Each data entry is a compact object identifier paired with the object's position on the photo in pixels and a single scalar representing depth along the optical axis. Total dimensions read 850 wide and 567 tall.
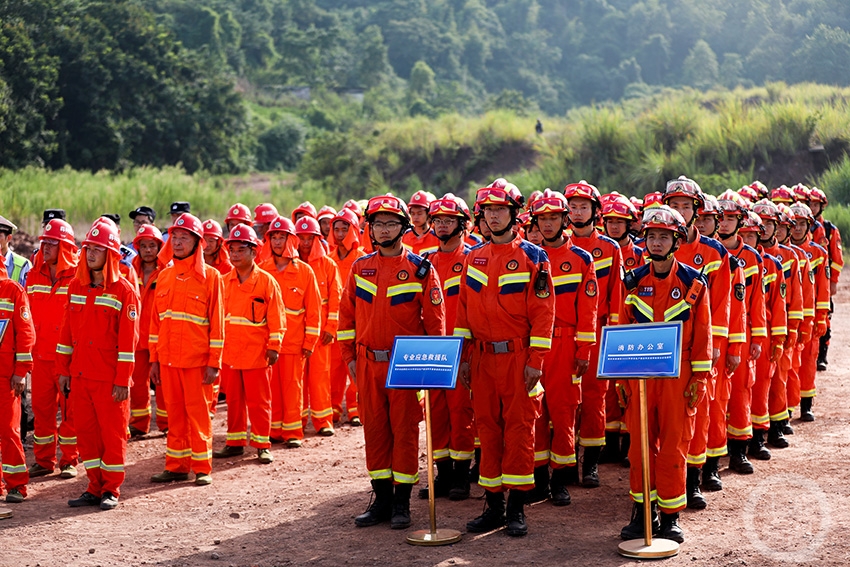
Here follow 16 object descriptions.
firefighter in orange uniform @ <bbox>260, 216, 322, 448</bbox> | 10.66
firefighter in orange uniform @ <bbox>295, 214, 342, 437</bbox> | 11.26
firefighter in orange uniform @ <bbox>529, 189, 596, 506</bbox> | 8.20
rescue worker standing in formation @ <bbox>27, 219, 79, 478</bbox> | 9.75
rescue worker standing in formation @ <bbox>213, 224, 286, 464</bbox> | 10.05
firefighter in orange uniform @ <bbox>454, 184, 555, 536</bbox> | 7.34
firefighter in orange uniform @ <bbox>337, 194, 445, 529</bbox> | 7.68
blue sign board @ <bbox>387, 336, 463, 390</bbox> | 7.03
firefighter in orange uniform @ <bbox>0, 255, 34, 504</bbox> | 8.55
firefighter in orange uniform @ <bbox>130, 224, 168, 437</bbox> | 10.81
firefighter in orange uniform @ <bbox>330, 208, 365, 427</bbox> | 12.02
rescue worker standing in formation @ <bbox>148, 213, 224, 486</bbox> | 9.16
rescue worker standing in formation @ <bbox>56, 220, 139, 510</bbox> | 8.46
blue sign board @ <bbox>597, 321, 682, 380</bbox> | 6.66
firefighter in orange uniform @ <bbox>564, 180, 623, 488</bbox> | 8.70
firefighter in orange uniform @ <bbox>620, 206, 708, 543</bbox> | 7.18
